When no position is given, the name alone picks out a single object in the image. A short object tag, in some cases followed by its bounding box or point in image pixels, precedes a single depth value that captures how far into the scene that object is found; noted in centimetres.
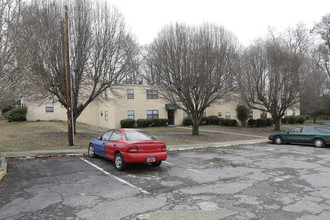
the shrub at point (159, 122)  2858
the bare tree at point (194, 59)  1731
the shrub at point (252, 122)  3195
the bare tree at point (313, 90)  2680
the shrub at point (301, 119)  3785
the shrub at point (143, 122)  2719
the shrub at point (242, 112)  3089
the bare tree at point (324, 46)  3672
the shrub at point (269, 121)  3297
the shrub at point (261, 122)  3203
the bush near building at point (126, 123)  2628
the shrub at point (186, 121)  3112
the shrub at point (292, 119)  3730
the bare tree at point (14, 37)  818
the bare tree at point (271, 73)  2272
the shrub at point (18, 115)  2733
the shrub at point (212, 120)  3319
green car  1445
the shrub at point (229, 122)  3203
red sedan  756
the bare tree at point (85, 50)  1415
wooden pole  1227
